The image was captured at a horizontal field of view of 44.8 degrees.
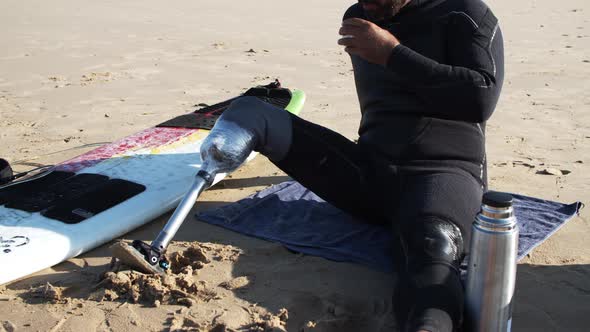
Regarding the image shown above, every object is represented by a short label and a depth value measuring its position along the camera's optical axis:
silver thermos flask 2.10
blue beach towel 3.05
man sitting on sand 2.66
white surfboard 2.94
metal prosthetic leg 2.71
